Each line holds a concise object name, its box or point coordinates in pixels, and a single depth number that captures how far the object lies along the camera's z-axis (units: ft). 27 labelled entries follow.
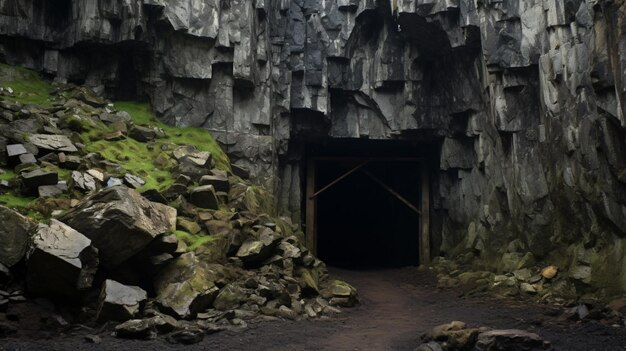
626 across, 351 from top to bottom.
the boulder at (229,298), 41.50
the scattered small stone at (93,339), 32.81
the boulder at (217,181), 56.19
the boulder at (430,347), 34.24
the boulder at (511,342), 33.12
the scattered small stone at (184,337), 34.04
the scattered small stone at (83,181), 45.75
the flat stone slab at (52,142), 49.47
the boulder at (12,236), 35.14
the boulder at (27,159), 46.50
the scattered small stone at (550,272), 53.21
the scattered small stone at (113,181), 47.83
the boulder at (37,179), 43.21
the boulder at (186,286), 38.75
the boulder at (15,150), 46.37
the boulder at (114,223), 38.34
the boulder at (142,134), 62.90
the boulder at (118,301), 35.91
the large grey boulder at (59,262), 34.22
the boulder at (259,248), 48.75
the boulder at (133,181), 49.83
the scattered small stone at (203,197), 52.34
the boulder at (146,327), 34.03
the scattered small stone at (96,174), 48.06
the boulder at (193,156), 59.06
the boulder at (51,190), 43.09
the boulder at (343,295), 52.90
